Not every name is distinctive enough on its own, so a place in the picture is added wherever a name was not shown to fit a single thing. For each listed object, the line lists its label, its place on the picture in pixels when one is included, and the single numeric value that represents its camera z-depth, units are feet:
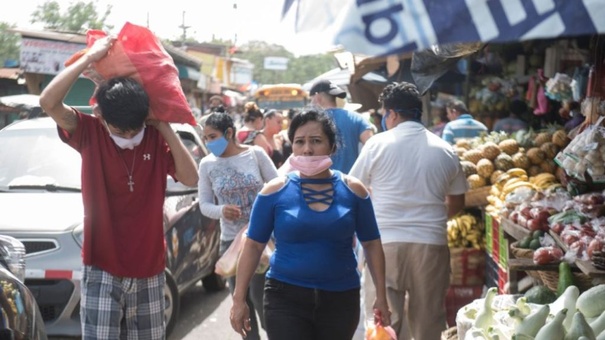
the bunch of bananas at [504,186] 25.18
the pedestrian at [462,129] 34.66
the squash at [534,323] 13.52
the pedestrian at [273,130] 35.60
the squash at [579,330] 12.60
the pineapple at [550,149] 27.91
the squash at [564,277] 16.19
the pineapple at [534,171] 27.89
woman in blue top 14.65
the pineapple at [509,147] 29.30
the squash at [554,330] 12.78
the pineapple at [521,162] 28.20
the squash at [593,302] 13.70
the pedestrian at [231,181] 20.52
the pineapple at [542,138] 28.45
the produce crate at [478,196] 27.37
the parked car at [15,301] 12.57
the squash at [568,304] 13.81
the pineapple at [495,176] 27.73
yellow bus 121.80
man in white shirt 19.33
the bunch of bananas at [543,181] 25.73
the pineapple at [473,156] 29.07
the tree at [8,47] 145.07
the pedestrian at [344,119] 25.94
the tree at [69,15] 165.07
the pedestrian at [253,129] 32.65
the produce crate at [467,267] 26.58
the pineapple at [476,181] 27.94
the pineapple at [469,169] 28.50
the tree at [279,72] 403.34
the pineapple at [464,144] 31.70
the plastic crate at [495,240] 24.17
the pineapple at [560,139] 27.58
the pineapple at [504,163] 28.37
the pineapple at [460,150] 30.52
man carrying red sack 15.08
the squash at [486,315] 15.28
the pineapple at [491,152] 28.91
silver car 21.86
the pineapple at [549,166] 27.81
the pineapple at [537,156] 27.89
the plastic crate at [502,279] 22.80
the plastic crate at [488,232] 25.41
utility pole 217.97
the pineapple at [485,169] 28.22
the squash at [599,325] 13.04
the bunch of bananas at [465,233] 26.99
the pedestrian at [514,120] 35.89
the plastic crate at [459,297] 26.45
